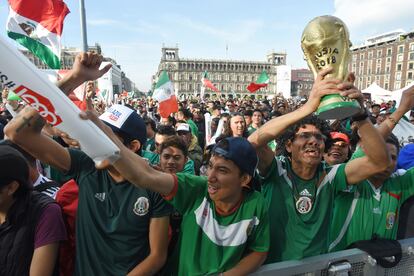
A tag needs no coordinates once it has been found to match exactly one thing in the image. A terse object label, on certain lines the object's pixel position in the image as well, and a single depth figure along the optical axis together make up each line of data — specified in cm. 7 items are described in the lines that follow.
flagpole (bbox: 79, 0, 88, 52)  647
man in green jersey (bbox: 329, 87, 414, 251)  221
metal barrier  174
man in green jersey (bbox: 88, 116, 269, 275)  178
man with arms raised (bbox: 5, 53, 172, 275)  178
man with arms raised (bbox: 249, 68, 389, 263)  197
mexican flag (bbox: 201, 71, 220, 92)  1684
